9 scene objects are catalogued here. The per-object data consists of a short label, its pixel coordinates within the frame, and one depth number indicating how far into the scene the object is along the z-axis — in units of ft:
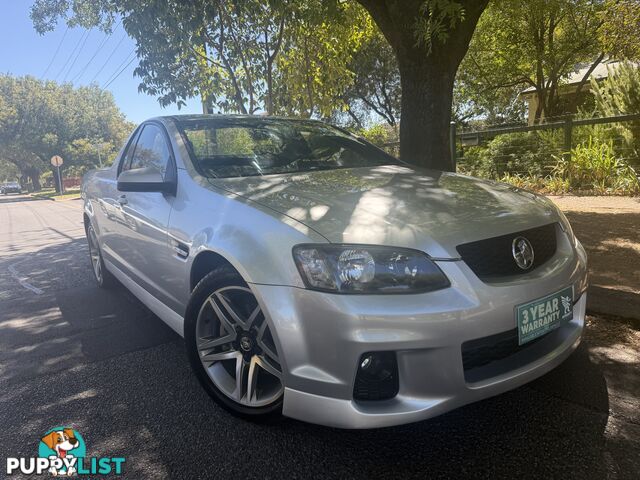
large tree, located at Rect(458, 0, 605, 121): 56.90
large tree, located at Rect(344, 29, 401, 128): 79.51
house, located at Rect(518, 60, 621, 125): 70.90
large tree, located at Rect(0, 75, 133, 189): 127.75
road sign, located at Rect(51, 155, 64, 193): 96.58
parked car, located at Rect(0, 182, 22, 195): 184.96
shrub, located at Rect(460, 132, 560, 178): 34.42
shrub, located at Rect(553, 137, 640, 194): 28.99
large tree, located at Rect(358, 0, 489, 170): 15.52
